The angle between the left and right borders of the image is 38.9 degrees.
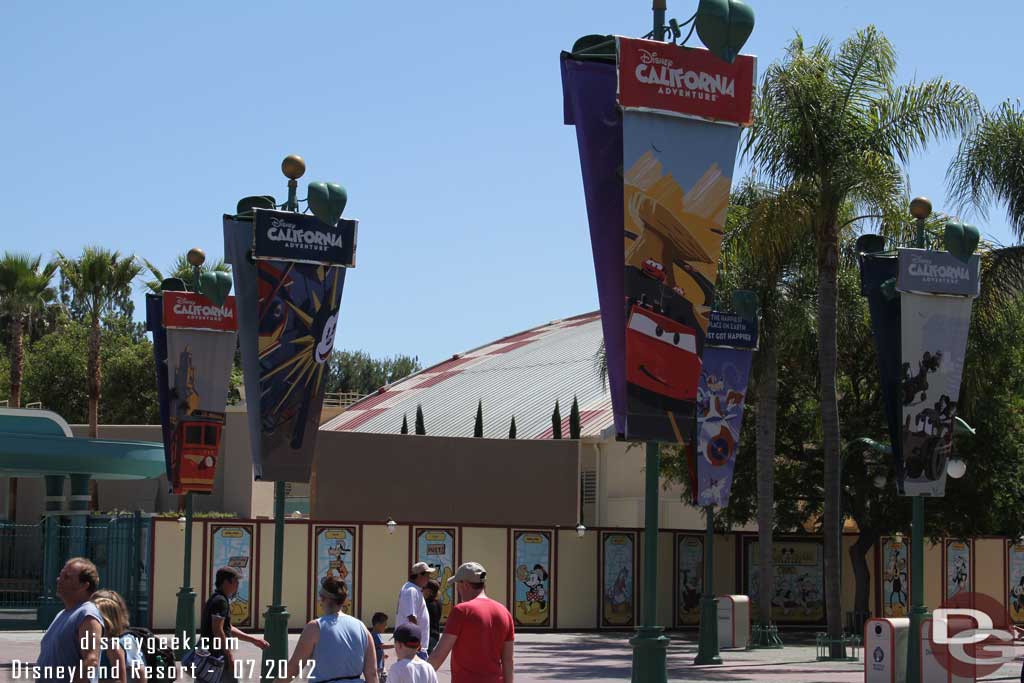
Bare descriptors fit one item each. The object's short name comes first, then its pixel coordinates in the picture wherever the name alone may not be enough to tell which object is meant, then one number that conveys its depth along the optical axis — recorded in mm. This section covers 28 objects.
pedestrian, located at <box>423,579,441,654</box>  14789
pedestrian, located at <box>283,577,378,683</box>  9641
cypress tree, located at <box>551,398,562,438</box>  49250
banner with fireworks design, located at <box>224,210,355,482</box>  16906
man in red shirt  9766
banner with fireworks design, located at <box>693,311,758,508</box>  24516
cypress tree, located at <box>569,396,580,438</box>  47669
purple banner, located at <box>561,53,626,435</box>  13273
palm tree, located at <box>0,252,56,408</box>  48125
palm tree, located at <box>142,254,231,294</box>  43206
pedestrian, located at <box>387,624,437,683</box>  9711
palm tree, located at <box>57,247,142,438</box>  44781
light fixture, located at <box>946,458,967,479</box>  20641
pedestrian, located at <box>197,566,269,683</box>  12406
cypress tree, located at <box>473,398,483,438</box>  50094
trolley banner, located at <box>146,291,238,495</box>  22953
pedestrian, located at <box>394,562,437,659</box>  13836
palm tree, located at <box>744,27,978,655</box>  25203
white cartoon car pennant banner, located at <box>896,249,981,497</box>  18531
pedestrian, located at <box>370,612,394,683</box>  13566
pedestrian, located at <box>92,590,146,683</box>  8523
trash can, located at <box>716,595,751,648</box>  27172
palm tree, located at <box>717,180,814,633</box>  28453
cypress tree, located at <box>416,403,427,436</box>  52244
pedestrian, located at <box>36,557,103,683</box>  8211
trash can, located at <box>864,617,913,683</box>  19266
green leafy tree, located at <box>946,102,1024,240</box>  26203
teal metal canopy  31500
